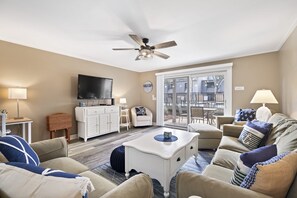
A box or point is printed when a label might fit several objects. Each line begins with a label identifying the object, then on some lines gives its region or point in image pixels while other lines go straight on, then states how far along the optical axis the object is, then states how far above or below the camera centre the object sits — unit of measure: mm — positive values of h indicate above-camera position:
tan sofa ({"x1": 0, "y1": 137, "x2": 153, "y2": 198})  817 -624
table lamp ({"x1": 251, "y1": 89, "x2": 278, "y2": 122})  2825 -59
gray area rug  1806 -1160
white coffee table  1638 -760
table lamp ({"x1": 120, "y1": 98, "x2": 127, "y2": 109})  5133 -143
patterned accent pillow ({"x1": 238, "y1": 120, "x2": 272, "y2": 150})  1919 -507
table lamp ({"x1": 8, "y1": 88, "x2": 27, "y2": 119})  2762 +77
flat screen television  3926 +289
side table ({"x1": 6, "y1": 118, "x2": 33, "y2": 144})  2687 -489
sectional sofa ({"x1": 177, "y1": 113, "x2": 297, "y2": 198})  856 -576
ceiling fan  2537 +892
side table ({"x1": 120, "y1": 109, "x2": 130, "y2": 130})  5205 -740
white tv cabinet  3771 -664
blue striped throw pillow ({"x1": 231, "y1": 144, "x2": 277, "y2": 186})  1018 -456
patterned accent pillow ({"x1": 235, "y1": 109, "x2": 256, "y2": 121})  3241 -410
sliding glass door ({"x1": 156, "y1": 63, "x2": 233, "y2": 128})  4328 +81
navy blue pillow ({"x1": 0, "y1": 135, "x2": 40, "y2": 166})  1139 -448
